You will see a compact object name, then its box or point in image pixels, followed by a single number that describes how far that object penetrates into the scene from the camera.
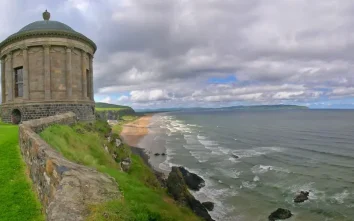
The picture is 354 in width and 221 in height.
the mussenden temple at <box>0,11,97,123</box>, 27.39
